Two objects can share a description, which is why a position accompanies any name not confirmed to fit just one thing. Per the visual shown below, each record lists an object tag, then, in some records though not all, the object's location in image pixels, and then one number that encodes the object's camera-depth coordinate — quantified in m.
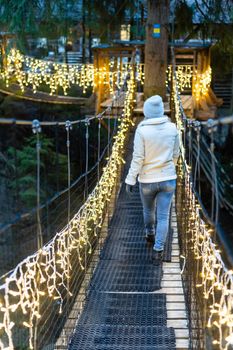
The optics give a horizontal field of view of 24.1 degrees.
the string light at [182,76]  8.81
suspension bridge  2.39
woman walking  2.99
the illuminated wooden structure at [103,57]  7.72
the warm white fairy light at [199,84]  7.72
